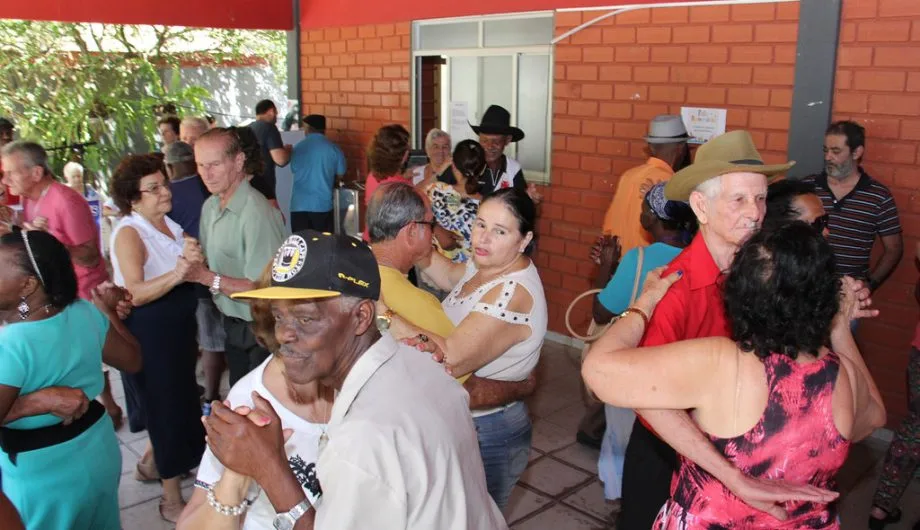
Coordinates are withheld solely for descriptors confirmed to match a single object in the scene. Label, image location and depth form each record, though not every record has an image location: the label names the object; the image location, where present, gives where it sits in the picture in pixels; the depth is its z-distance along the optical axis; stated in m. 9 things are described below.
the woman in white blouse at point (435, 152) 6.97
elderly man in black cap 1.55
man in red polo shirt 2.52
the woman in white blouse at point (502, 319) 2.98
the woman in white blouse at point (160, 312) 4.04
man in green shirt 3.99
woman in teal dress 2.67
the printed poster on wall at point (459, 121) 8.16
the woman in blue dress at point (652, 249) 3.37
